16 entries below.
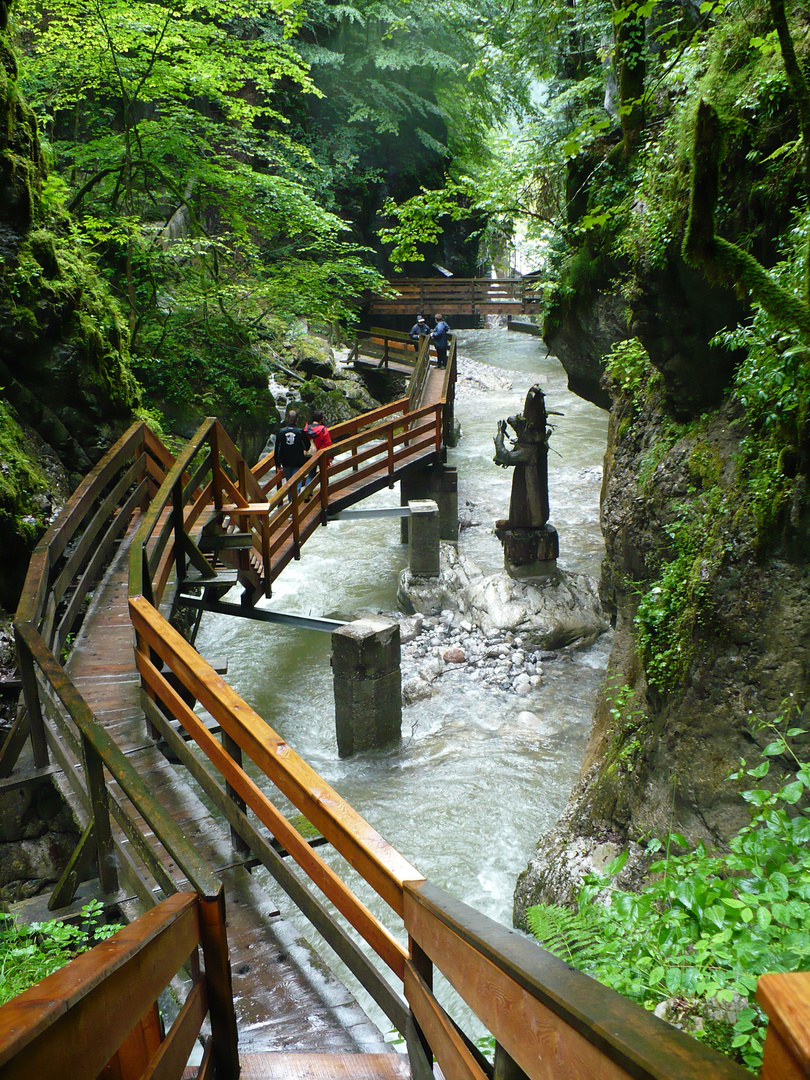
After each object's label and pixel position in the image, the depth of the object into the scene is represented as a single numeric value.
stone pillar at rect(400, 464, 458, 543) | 13.99
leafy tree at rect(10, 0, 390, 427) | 11.40
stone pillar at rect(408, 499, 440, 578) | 11.97
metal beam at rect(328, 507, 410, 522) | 11.75
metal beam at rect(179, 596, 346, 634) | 8.30
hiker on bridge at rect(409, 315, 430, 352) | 23.31
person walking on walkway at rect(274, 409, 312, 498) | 10.68
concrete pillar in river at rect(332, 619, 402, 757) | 7.79
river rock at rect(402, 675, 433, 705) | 9.38
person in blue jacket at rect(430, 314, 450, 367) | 19.77
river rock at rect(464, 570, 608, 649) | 10.79
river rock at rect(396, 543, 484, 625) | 11.83
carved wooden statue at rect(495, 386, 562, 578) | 11.12
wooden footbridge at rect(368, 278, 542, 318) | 29.44
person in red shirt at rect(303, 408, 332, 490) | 11.47
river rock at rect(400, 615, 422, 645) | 11.02
